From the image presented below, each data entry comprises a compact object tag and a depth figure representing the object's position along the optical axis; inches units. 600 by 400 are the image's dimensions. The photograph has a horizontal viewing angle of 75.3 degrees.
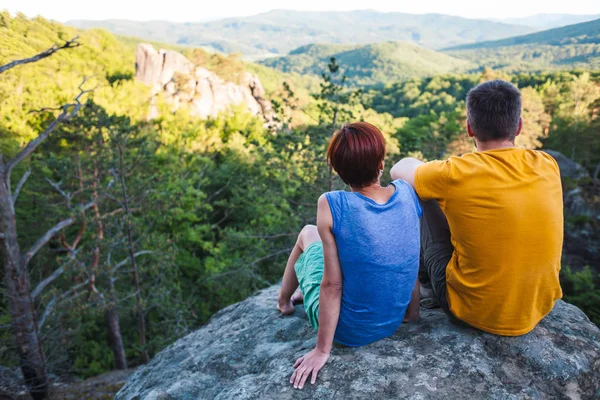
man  78.2
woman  77.0
